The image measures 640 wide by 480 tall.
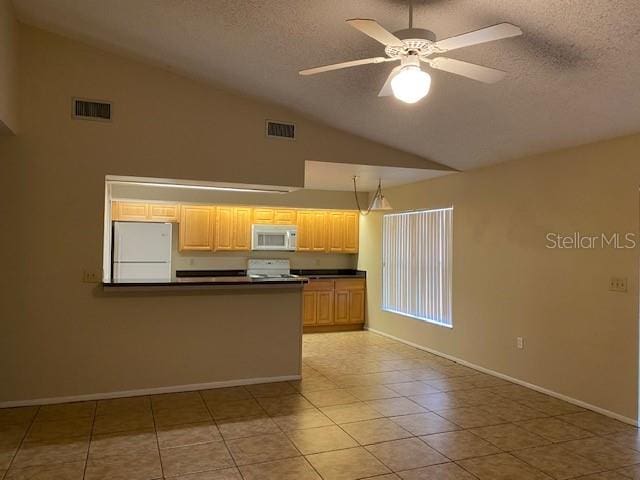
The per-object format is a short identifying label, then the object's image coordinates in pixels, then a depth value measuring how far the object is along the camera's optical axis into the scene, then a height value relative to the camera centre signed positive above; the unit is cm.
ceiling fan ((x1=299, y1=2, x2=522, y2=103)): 205 +92
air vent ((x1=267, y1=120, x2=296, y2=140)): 482 +120
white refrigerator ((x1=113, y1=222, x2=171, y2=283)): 660 +3
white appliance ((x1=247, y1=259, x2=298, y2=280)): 789 -22
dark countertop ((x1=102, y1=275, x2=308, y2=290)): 437 -28
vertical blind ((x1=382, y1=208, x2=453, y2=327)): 620 -11
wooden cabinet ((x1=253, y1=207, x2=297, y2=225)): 770 +60
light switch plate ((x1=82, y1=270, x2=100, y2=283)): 429 -21
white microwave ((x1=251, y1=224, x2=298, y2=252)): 761 +26
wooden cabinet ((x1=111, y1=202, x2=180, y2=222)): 684 +57
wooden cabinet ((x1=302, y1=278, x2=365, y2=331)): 772 -76
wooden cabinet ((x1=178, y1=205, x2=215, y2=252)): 724 +37
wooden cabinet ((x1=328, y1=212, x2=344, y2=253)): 815 +38
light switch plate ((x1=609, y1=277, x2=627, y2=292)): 393 -20
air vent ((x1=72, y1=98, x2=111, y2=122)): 425 +121
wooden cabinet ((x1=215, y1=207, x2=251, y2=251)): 746 +38
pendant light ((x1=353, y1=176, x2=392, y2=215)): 581 +60
